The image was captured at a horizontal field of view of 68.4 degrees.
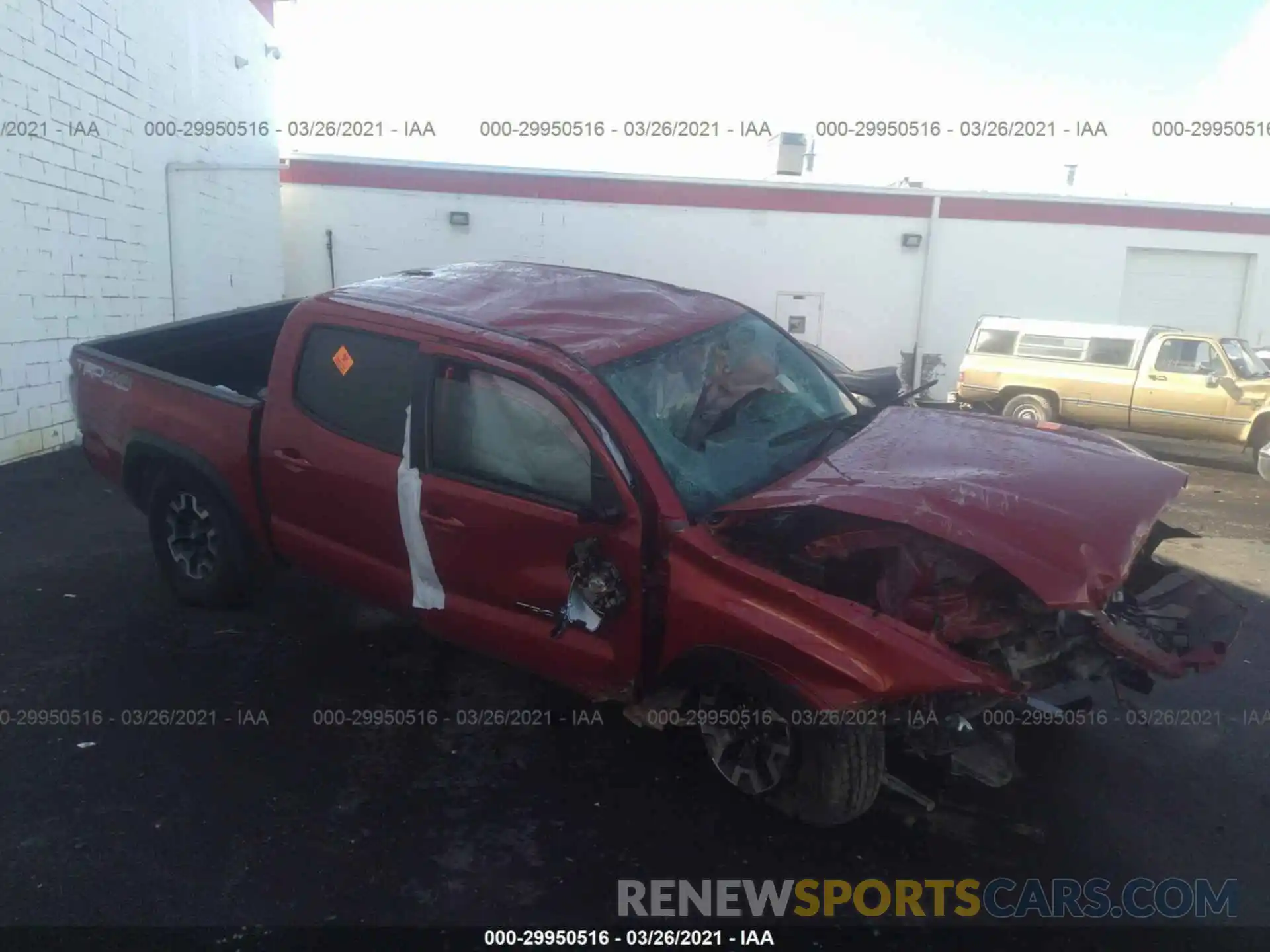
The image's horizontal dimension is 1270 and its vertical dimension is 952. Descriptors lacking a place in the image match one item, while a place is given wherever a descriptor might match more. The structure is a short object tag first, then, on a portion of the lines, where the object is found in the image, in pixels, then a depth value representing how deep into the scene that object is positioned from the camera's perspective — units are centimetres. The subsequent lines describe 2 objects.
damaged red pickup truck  309
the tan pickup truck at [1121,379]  1182
